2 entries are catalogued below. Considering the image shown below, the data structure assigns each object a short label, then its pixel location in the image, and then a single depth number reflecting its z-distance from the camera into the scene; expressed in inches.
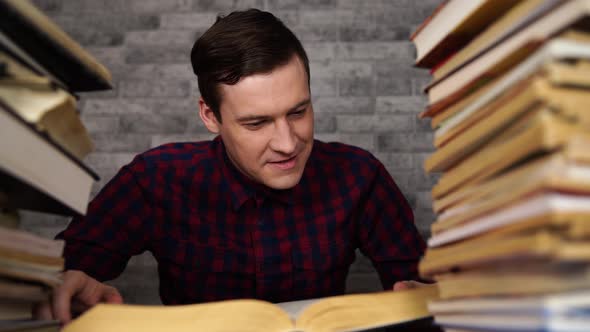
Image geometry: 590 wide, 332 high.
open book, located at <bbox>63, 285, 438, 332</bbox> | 20.9
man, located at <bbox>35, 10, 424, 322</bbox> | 44.8
